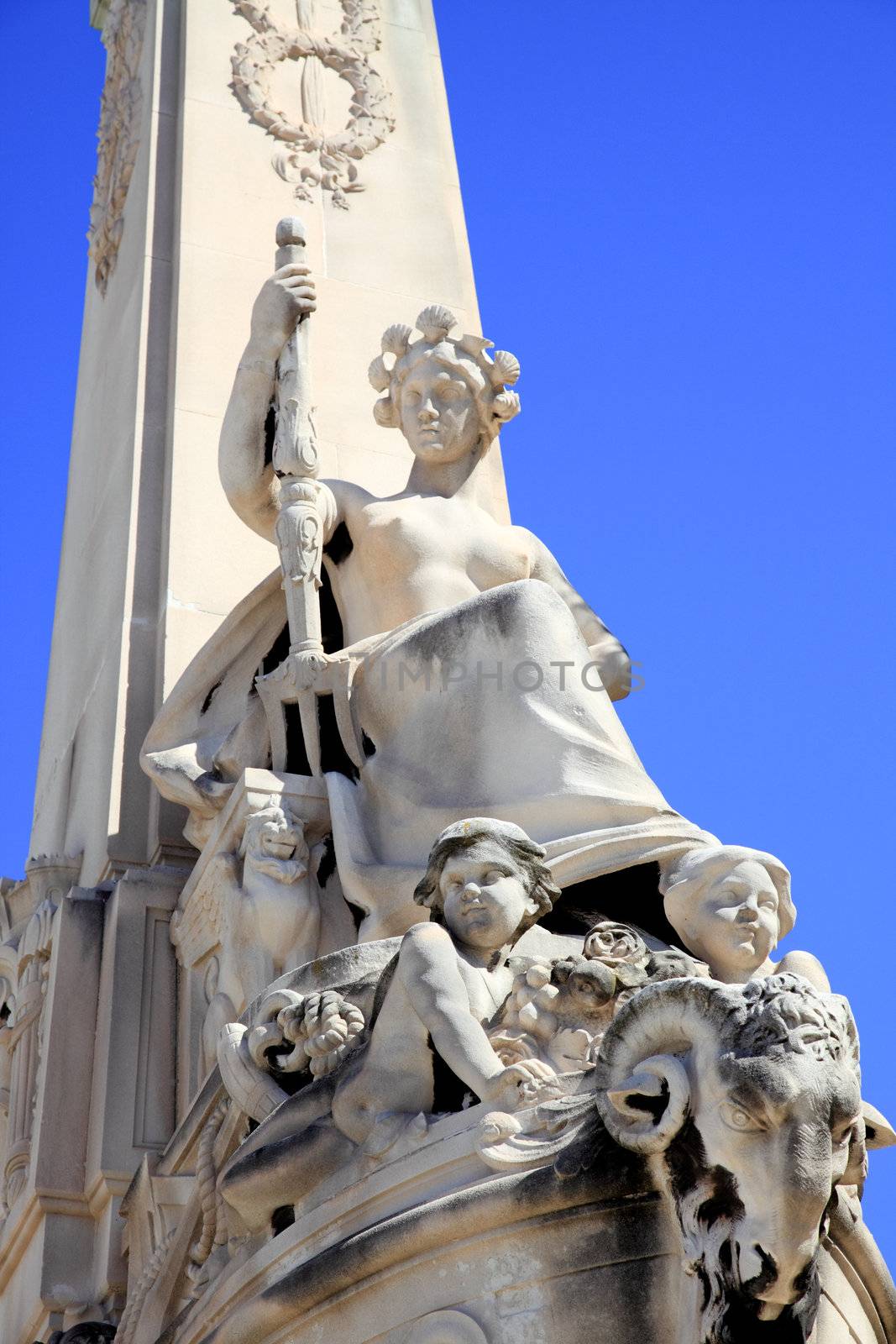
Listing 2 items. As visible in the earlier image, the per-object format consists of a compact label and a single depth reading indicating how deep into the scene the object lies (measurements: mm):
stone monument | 11000
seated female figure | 15516
